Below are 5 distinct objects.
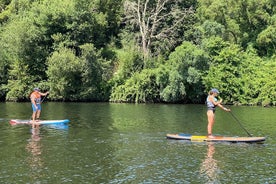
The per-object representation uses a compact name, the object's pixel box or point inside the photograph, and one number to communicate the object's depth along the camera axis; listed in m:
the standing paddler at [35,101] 34.76
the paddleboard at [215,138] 25.53
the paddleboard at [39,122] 34.69
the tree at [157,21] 68.88
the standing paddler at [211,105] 26.46
